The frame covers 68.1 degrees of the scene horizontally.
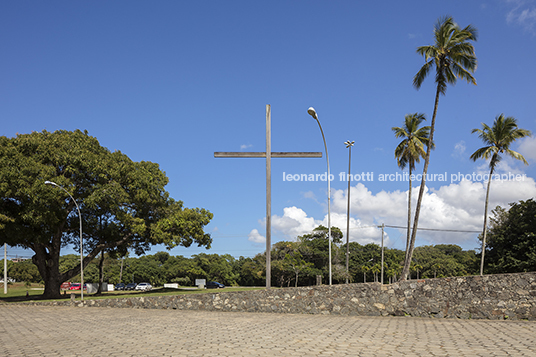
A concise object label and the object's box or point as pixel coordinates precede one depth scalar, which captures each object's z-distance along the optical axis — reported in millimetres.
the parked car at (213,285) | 62556
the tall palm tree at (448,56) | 22734
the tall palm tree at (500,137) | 31172
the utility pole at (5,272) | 47250
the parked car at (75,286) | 68362
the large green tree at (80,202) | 26328
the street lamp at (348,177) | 35128
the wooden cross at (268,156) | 13391
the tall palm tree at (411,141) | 33219
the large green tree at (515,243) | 34125
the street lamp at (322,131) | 15102
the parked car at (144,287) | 57238
